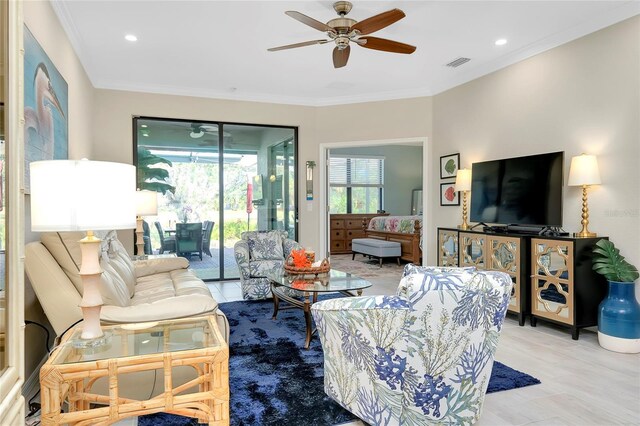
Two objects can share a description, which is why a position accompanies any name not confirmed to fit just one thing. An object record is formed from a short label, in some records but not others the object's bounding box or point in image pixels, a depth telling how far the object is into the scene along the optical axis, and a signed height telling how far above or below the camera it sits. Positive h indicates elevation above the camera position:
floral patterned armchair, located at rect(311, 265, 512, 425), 1.71 -0.59
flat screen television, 3.86 +0.22
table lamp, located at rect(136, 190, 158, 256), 4.41 +0.09
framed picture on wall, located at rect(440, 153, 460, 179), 5.40 +0.63
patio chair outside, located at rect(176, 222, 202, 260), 5.98 -0.41
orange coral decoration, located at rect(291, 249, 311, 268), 3.73 -0.46
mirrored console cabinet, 3.39 -0.57
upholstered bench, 7.61 -0.72
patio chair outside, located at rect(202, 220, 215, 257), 6.10 -0.37
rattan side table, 1.48 -0.61
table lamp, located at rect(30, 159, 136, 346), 1.59 +0.06
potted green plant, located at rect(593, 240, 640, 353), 3.13 -0.75
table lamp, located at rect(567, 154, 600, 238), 3.47 +0.30
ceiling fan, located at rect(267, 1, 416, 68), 2.99 +1.43
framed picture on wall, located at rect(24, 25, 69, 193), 2.43 +0.72
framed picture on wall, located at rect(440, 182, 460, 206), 5.43 +0.22
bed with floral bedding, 7.39 -0.43
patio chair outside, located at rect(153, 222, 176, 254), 5.86 -0.46
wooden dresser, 9.70 -0.49
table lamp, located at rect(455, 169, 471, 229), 4.92 +0.33
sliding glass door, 5.84 +0.47
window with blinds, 10.10 +0.69
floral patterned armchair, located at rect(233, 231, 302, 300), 4.73 -0.57
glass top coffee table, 3.21 -0.61
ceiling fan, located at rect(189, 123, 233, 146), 6.01 +1.18
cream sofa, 1.98 -0.46
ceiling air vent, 4.64 +1.75
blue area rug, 2.13 -1.08
